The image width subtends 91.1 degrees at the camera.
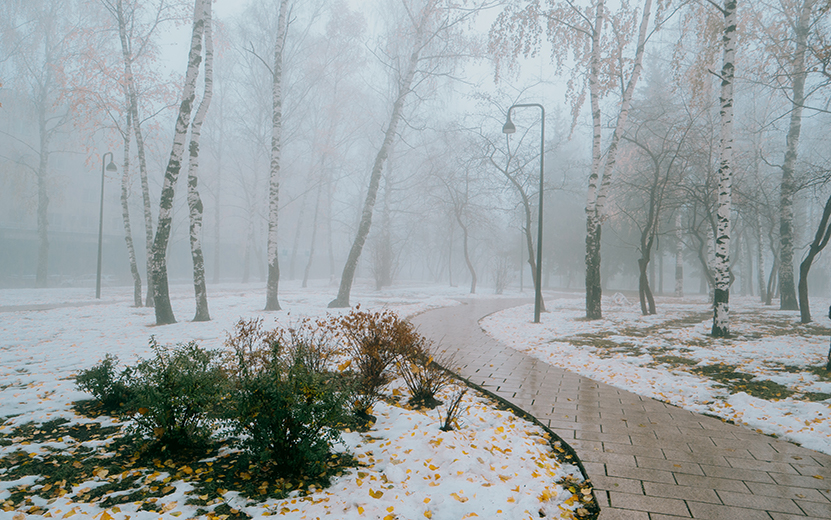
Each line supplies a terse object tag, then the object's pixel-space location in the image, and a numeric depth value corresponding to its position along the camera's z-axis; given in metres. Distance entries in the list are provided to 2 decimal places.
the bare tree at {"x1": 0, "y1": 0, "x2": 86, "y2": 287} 19.86
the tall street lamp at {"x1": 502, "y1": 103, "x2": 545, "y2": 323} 11.80
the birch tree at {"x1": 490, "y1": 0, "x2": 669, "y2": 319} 11.79
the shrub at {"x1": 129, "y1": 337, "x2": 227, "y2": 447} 3.24
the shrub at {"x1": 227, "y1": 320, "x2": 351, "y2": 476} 2.95
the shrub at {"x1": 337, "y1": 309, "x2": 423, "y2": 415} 4.80
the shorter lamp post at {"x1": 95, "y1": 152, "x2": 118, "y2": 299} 16.73
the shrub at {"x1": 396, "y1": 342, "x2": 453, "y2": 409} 4.82
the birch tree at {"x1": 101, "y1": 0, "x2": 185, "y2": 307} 12.64
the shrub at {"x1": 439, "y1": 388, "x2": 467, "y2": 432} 3.97
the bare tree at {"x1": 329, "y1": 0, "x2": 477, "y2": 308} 13.03
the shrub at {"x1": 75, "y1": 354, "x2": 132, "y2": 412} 4.34
